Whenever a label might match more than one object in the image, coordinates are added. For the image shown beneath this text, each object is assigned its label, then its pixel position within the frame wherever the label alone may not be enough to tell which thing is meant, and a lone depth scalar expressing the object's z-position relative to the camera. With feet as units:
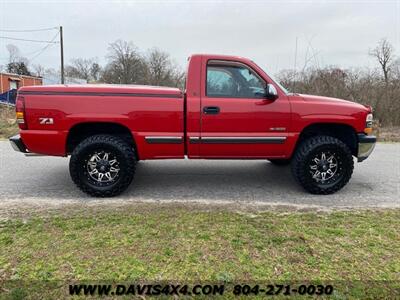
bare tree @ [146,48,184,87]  115.14
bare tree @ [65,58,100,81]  189.26
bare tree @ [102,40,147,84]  137.73
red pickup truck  13.85
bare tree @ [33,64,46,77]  171.83
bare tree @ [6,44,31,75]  159.02
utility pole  93.98
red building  124.16
